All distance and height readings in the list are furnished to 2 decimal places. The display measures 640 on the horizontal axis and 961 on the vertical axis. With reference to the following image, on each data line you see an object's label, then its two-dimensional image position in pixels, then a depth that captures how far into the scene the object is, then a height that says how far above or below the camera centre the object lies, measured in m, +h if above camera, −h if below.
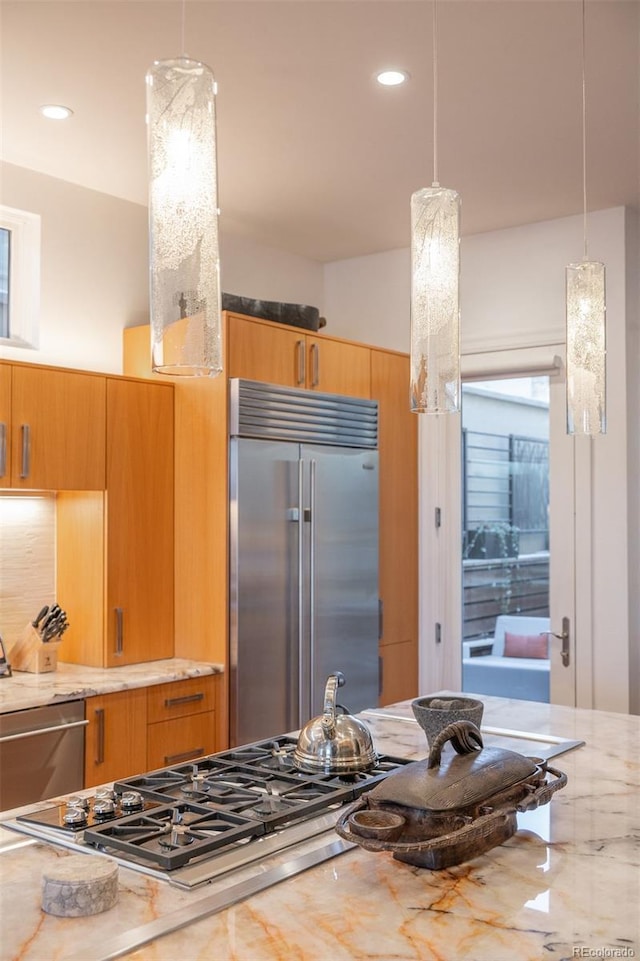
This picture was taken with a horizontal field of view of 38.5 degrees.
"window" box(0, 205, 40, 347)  3.63 +0.96
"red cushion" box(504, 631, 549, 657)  4.36 -0.62
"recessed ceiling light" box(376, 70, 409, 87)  2.86 +1.39
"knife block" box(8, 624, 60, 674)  3.37 -0.51
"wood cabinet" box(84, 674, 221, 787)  3.16 -0.76
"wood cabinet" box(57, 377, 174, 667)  3.53 -0.11
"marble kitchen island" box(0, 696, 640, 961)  1.17 -0.55
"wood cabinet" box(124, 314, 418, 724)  3.61 +0.21
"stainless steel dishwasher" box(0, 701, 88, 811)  2.89 -0.77
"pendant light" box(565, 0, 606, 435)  2.14 +0.40
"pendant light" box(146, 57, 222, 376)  1.21 +0.39
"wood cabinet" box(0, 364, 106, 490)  3.21 +0.33
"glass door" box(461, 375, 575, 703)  4.29 -0.11
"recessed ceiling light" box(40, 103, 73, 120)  3.11 +1.39
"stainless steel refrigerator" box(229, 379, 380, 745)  3.59 -0.16
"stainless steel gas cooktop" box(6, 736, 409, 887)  1.42 -0.52
